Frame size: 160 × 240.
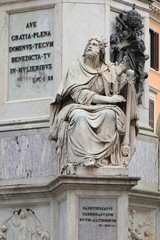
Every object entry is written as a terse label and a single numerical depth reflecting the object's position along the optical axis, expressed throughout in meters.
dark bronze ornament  28.80
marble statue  27.17
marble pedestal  26.92
